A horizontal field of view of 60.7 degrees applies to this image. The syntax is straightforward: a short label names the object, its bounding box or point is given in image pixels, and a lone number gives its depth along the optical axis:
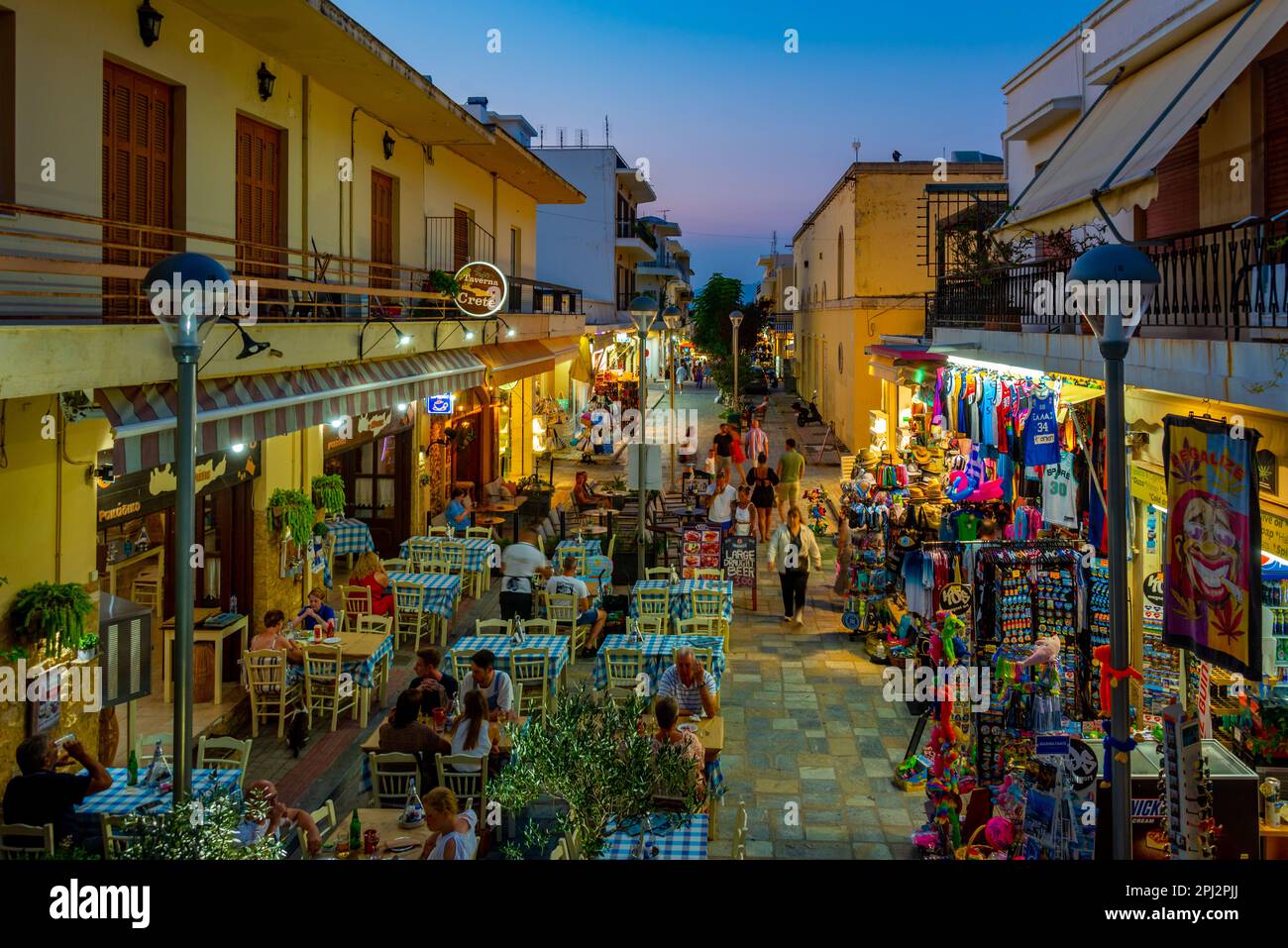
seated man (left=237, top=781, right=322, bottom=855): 6.82
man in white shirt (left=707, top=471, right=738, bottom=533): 18.19
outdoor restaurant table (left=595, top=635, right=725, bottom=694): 11.21
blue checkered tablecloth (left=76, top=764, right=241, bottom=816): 7.45
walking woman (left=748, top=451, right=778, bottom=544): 19.89
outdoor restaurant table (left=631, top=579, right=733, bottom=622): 13.60
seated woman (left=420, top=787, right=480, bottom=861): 6.71
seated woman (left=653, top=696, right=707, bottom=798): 7.98
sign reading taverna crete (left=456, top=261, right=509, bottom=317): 17.22
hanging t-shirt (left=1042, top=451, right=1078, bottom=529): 10.52
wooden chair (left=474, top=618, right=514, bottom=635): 12.00
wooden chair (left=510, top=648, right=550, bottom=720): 11.06
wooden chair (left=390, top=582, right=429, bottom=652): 13.95
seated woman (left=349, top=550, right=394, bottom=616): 13.91
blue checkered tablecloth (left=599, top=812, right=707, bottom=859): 6.65
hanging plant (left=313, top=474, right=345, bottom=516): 14.52
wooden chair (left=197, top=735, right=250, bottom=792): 8.20
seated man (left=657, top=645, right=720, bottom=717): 9.66
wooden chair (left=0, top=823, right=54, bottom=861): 6.53
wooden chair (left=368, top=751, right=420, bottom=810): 8.33
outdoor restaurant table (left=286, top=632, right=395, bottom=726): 11.32
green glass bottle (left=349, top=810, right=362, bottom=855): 7.16
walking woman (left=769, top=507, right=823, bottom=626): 15.04
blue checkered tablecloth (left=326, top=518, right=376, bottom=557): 17.03
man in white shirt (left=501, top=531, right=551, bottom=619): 13.70
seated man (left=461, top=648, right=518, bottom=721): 9.63
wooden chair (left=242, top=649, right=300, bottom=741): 10.87
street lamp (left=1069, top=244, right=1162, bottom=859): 4.94
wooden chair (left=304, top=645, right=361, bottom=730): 11.09
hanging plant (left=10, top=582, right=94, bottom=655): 8.50
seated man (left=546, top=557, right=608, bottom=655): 13.48
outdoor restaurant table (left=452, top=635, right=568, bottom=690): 11.20
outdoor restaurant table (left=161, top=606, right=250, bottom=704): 11.52
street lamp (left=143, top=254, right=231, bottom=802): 5.15
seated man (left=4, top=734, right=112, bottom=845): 7.13
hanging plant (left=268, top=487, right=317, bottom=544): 13.19
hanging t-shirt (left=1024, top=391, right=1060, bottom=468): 10.95
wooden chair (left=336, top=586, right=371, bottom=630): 13.66
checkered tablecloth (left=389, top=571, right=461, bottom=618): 14.02
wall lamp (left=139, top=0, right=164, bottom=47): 9.94
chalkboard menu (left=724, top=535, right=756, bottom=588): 16.67
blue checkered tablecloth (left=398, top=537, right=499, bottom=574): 16.62
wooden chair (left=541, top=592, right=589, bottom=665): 13.32
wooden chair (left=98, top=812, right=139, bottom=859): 6.81
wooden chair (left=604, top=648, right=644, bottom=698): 11.20
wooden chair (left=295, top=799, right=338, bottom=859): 7.17
